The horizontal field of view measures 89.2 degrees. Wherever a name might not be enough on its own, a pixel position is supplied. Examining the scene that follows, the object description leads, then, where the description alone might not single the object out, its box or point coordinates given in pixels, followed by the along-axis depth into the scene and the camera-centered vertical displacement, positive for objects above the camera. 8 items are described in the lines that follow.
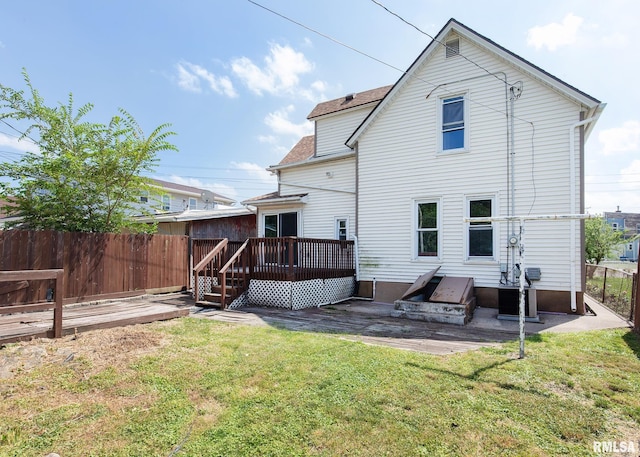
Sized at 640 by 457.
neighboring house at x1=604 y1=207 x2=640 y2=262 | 49.59 +2.57
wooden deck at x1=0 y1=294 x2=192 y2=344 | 5.19 -1.69
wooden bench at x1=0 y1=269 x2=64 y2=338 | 5.01 -0.93
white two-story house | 8.28 +1.85
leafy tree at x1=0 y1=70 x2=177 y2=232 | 9.18 +2.02
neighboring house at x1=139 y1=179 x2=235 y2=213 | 28.38 +3.44
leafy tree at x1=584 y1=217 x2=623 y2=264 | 23.56 -0.13
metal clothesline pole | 4.41 -0.41
